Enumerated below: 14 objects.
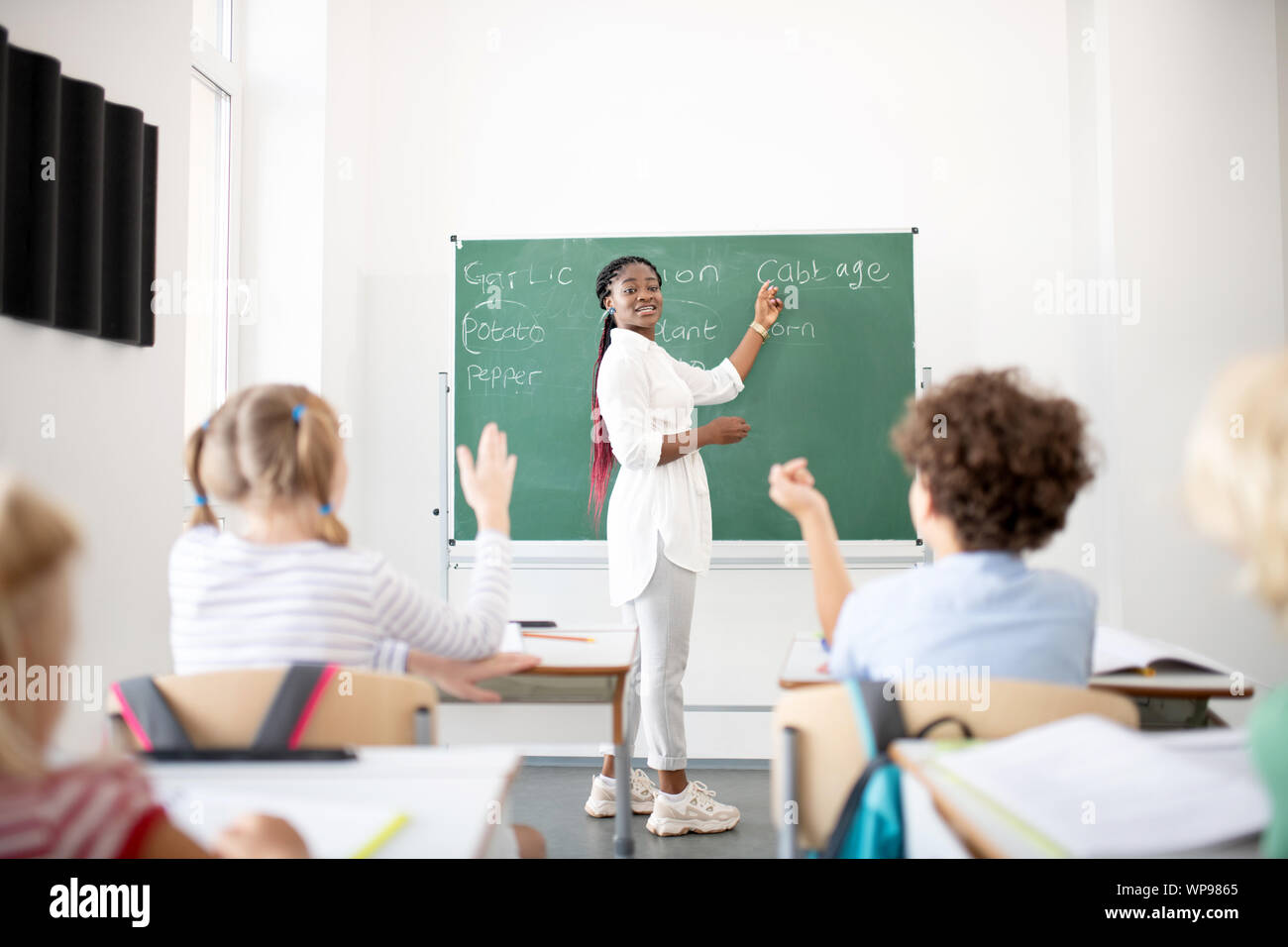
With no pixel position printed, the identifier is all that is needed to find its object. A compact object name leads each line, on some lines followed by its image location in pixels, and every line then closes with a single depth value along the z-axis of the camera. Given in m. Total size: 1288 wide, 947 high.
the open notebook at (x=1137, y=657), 1.70
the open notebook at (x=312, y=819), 0.95
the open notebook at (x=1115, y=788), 0.94
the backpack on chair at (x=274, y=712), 1.27
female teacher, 2.78
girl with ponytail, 1.37
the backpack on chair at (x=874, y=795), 1.12
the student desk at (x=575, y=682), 1.76
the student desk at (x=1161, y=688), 1.60
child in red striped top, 0.79
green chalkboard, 3.50
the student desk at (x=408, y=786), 0.96
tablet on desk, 1.13
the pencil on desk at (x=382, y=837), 0.95
